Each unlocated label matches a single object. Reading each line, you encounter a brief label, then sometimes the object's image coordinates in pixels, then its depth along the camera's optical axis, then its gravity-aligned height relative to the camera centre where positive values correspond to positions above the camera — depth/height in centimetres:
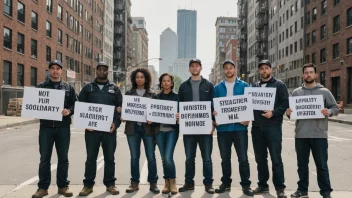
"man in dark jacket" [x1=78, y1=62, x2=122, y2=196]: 597 -71
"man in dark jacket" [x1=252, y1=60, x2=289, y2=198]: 588 -64
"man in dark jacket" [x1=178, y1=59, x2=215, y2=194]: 607 -74
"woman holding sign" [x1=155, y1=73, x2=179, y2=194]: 602 -76
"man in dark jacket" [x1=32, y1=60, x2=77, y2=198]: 573 -83
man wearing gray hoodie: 558 -70
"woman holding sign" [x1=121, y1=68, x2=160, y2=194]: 611 -85
